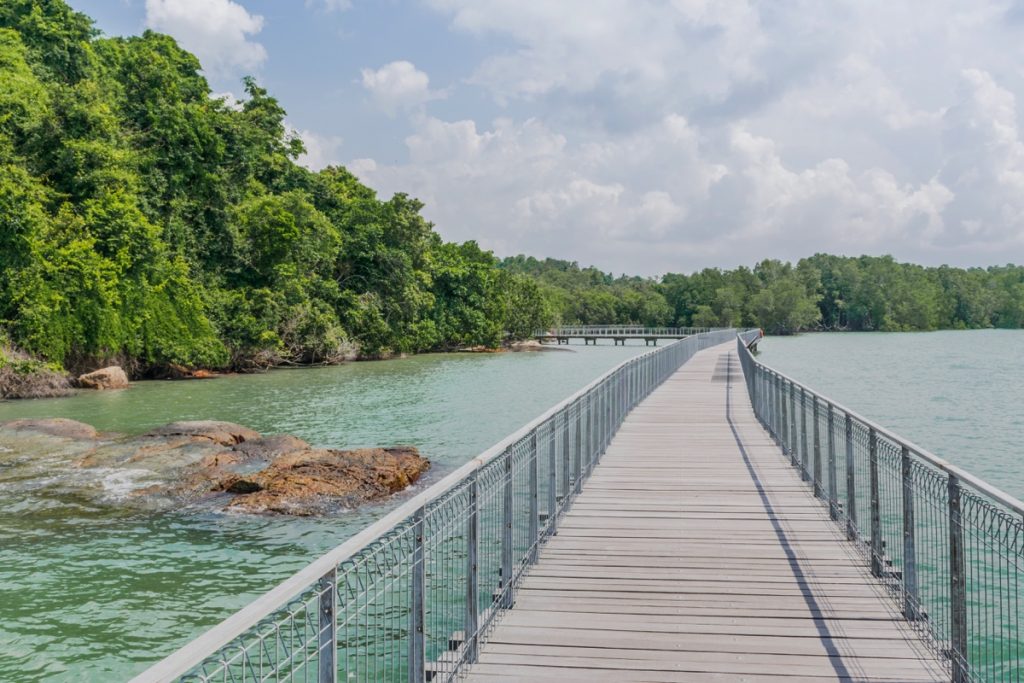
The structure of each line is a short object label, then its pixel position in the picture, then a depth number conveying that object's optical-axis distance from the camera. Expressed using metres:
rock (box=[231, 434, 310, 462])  16.88
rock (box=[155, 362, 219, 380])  38.93
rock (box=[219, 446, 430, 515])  12.75
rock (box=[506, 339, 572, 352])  76.33
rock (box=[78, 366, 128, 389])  32.59
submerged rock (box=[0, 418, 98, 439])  19.11
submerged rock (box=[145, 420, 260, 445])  18.64
